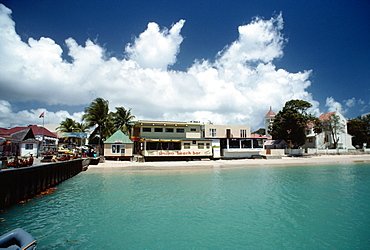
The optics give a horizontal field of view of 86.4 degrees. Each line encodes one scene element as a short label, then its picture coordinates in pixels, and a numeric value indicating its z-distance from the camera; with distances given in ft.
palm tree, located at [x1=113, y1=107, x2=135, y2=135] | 140.56
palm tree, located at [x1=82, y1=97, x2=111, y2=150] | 130.72
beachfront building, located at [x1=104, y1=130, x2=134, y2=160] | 112.47
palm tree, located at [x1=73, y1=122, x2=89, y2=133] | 165.55
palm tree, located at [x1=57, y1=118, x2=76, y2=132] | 165.37
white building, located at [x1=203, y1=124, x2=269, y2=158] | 132.87
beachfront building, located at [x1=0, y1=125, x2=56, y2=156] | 113.09
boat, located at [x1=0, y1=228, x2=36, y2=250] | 18.65
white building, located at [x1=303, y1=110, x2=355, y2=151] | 193.16
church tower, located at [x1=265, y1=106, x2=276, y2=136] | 268.50
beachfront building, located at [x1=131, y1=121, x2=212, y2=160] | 117.70
